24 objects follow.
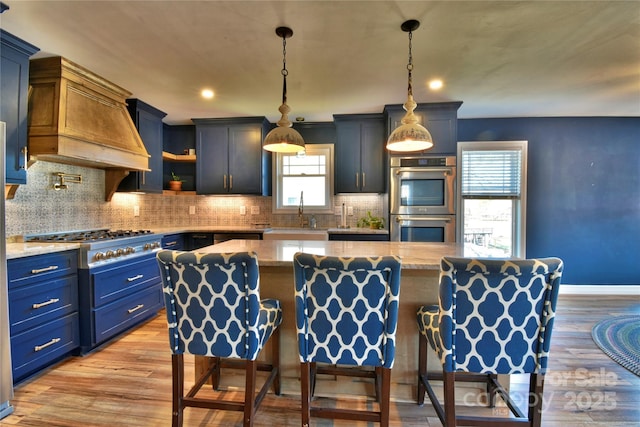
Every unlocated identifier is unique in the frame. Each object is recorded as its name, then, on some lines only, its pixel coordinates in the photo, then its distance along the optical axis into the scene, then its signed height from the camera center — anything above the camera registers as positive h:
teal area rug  2.30 -1.16
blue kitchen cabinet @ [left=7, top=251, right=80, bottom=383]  1.91 -0.72
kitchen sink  3.67 -0.29
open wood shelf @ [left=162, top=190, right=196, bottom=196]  4.18 +0.30
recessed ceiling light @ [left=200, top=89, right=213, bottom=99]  3.07 +1.33
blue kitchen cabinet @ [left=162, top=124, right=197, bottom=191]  4.37 +1.01
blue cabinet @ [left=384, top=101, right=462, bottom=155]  3.49 +1.12
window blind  3.99 +0.57
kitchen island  1.76 -0.60
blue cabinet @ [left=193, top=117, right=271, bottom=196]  4.02 +0.82
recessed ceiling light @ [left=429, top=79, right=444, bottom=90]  2.85 +1.33
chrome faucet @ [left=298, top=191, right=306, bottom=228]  4.23 +0.03
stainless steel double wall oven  3.46 +0.18
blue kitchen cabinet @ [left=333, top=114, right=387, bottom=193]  3.88 +0.83
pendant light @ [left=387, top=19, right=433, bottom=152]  1.93 +0.56
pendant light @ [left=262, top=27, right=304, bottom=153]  2.03 +0.57
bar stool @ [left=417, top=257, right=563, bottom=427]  1.22 -0.48
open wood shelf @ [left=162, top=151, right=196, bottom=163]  4.04 +0.81
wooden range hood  2.38 +0.88
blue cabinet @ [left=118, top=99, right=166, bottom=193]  3.41 +0.90
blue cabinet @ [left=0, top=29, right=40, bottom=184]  2.07 +0.86
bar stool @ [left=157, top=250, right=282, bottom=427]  1.34 -0.49
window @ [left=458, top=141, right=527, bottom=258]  3.99 +0.29
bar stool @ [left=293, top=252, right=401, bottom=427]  1.33 -0.51
